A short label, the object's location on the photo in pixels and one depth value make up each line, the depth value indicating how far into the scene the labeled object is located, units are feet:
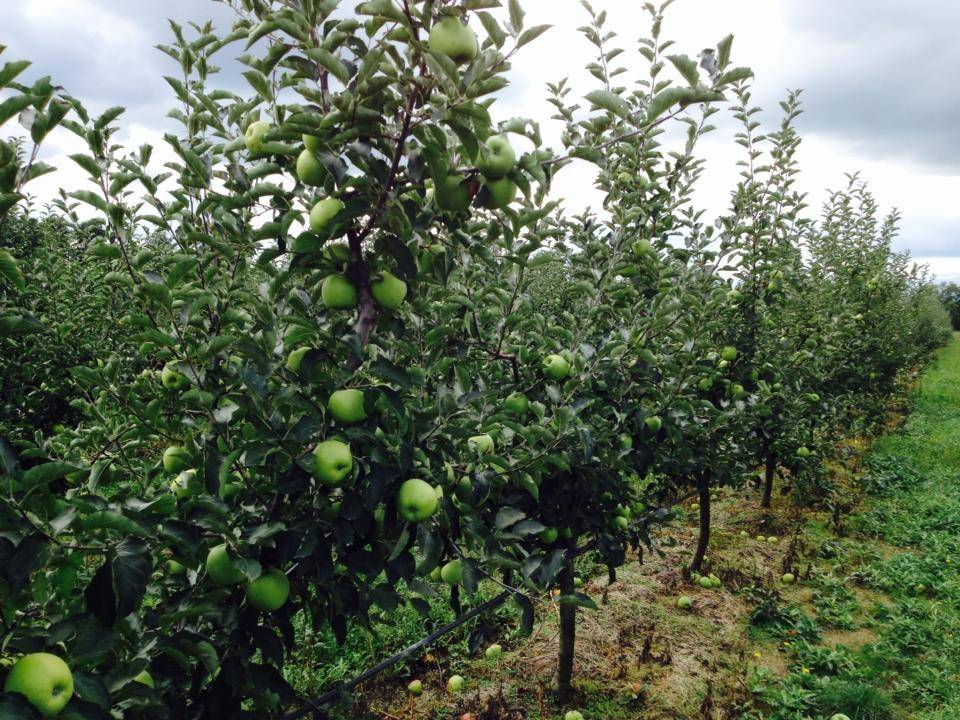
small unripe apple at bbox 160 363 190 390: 6.45
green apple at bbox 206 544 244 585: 4.74
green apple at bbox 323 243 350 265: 5.03
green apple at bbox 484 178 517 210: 4.97
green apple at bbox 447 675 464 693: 11.72
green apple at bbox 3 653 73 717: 3.45
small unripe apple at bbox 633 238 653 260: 11.30
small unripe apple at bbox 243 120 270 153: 5.18
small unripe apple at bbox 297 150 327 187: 4.76
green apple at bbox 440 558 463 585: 7.23
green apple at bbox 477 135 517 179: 4.83
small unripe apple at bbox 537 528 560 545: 8.98
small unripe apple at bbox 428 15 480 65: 4.50
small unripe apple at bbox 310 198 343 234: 4.78
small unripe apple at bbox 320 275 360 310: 5.03
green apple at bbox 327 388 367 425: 4.96
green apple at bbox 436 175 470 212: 4.83
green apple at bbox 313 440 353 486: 4.72
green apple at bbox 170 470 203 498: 5.47
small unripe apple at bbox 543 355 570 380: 8.69
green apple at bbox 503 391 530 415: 8.32
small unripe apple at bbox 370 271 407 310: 5.14
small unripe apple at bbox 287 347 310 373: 5.44
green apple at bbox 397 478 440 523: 5.09
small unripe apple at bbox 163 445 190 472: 6.05
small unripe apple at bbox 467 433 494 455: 6.80
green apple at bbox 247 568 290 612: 4.90
